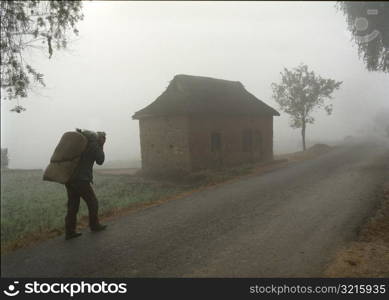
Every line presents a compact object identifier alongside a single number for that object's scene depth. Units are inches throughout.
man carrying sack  195.6
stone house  372.5
